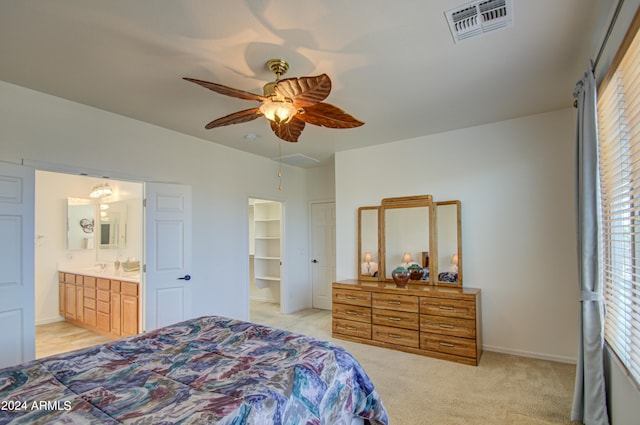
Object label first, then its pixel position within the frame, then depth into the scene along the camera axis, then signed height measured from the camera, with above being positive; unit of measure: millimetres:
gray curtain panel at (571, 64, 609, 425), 2141 -440
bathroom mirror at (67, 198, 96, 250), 5488 -69
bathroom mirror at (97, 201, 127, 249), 5316 -97
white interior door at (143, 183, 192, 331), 3570 -410
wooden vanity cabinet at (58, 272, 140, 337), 3992 -1165
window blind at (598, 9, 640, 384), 1609 +118
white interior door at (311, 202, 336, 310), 5934 -622
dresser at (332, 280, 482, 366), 3471 -1188
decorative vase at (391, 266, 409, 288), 3994 -735
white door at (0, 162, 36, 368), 2555 -360
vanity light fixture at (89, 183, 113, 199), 5355 +475
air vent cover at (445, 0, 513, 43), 1851 +1197
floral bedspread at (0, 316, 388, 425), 1251 -765
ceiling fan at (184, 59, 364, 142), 1920 +769
